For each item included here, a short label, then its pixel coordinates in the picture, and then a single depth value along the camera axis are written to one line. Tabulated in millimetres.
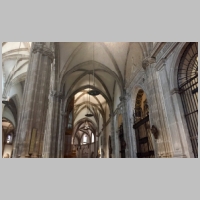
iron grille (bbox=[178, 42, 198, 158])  6020
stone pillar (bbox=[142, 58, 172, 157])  6863
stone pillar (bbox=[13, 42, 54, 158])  5074
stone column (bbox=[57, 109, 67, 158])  12800
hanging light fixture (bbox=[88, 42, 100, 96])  12086
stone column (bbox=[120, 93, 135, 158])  11616
